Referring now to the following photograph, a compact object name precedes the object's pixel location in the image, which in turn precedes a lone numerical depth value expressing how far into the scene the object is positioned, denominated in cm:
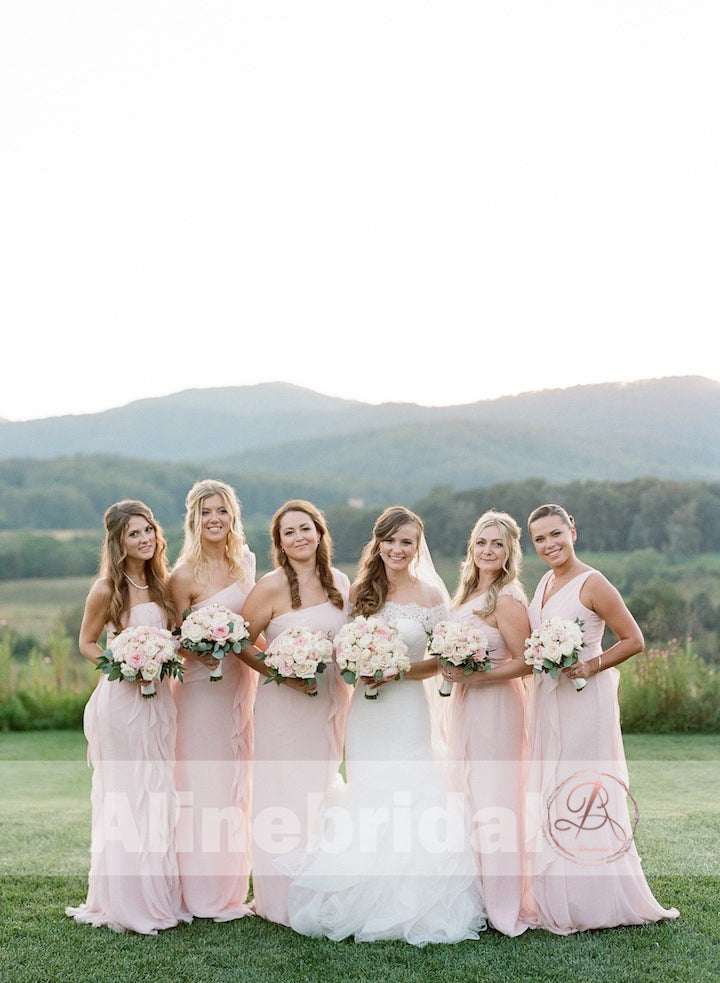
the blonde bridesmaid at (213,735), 587
